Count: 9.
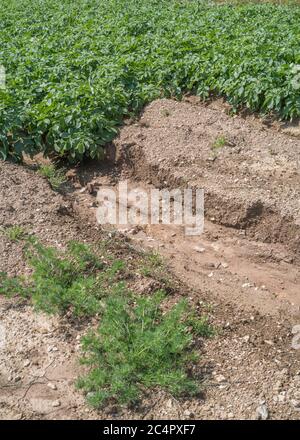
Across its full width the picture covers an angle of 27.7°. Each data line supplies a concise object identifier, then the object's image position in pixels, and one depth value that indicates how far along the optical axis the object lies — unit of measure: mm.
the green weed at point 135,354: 3756
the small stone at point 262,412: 3699
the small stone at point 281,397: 3801
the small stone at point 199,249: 5547
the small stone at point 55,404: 3791
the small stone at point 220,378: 3928
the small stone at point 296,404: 3769
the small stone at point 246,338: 4285
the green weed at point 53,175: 6383
